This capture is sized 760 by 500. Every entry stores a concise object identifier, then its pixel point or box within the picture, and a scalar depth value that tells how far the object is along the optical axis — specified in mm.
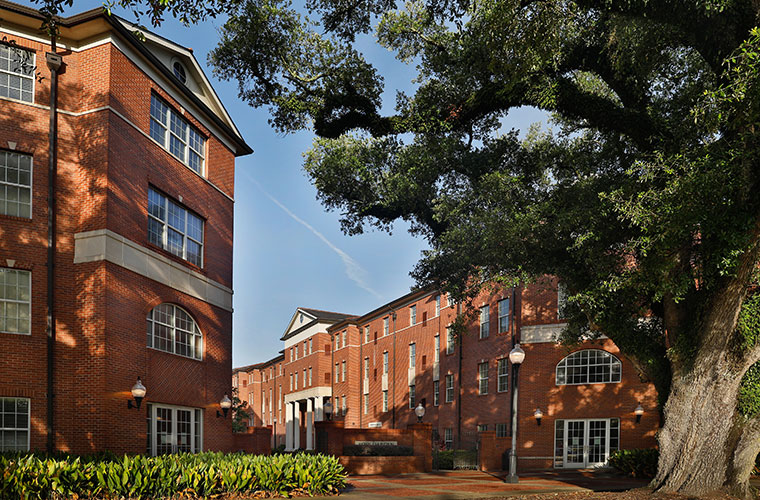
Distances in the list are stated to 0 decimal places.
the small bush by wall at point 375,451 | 26344
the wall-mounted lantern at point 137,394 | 18391
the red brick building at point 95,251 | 17734
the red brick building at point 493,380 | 32375
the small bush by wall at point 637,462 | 23406
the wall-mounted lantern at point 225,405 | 23955
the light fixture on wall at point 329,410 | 31784
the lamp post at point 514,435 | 21172
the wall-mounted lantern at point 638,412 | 31031
